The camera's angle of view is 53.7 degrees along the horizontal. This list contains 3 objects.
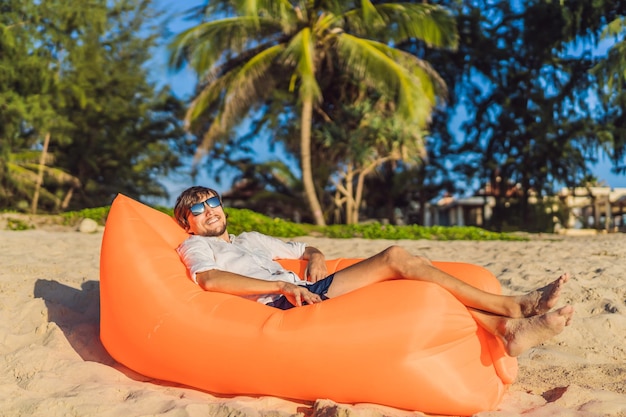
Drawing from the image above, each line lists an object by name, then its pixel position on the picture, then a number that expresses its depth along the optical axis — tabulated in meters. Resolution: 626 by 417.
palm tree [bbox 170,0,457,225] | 12.51
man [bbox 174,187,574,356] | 2.56
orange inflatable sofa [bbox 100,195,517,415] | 2.54
